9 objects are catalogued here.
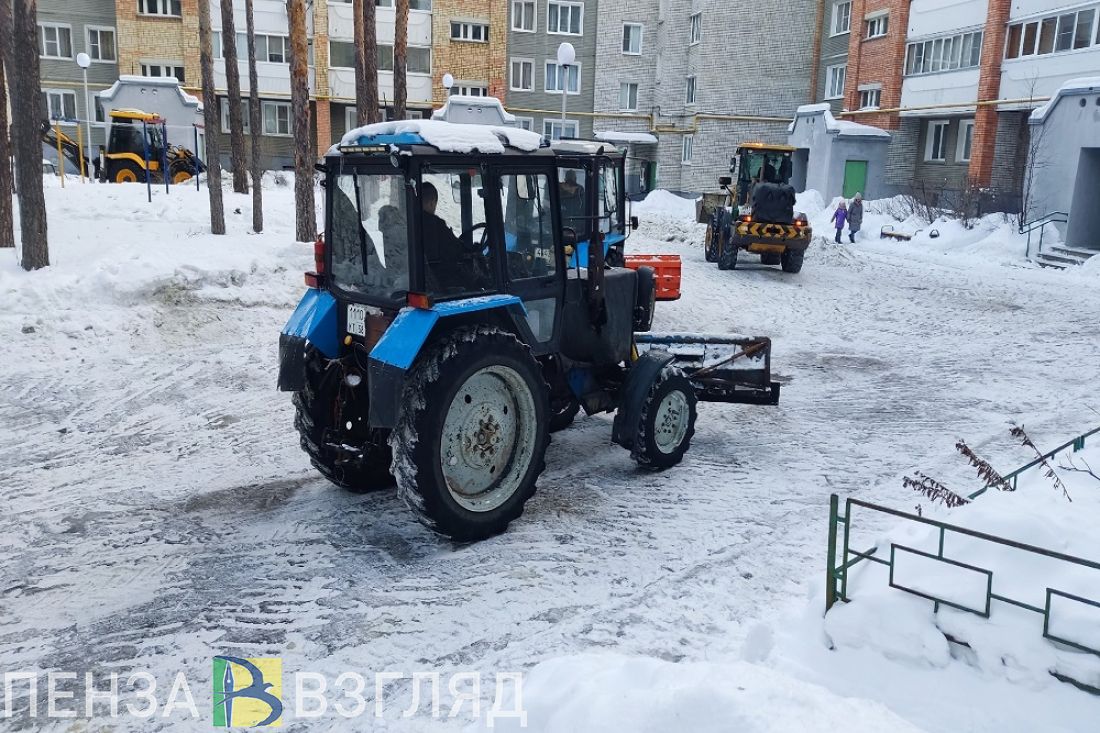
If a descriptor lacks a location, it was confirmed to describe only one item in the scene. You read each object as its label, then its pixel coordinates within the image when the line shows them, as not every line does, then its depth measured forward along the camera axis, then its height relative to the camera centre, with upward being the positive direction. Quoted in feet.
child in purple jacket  82.33 -3.57
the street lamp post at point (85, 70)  101.38 +10.46
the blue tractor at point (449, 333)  17.61 -3.58
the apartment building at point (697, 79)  129.08 +14.42
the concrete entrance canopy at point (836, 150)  105.29 +3.38
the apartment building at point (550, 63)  137.49 +16.77
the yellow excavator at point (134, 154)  92.58 +0.50
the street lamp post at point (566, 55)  63.57 +8.30
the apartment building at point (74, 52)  127.85 +15.33
